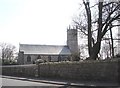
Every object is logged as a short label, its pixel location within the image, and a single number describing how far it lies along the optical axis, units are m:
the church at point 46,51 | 97.12
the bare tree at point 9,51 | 102.43
